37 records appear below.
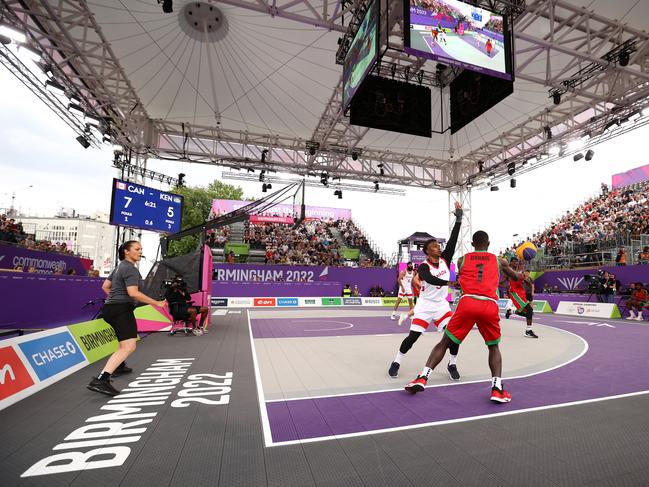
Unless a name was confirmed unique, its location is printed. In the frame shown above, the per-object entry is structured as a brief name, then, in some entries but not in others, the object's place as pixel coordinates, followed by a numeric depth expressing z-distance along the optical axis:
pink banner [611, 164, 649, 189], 29.34
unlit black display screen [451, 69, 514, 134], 10.12
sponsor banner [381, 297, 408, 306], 21.69
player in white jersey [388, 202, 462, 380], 4.62
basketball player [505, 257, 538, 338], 8.93
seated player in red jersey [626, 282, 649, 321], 13.27
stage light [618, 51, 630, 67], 11.40
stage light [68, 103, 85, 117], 13.76
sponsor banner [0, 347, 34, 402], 3.65
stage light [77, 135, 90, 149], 15.00
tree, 38.47
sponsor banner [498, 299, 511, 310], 19.15
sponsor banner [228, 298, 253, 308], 19.77
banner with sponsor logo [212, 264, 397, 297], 20.83
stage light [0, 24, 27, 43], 10.25
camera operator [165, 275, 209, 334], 8.84
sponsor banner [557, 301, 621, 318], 13.98
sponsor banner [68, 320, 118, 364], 5.64
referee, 4.14
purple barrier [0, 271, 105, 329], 9.09
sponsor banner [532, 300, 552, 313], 16.95
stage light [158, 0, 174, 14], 9.13
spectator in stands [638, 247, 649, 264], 15.96
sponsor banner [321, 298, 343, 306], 20.69
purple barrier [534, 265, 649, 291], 15.84
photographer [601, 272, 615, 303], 15.22
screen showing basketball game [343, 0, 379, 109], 8.24
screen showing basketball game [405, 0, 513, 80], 7.94
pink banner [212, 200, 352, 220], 33.91
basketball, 7.90
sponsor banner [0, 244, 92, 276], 12.66
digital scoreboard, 11.96
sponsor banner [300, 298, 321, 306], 20.44
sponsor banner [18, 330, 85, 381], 4.29
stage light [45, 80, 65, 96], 12.40
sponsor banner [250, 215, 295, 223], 30.80
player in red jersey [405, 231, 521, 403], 3.97
